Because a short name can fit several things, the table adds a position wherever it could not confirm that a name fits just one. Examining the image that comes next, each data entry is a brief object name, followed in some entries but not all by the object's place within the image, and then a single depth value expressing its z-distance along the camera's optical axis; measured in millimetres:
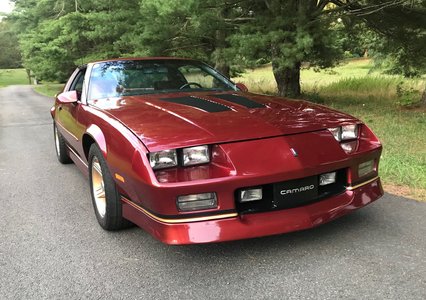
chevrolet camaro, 2881
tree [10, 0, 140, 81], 15000
